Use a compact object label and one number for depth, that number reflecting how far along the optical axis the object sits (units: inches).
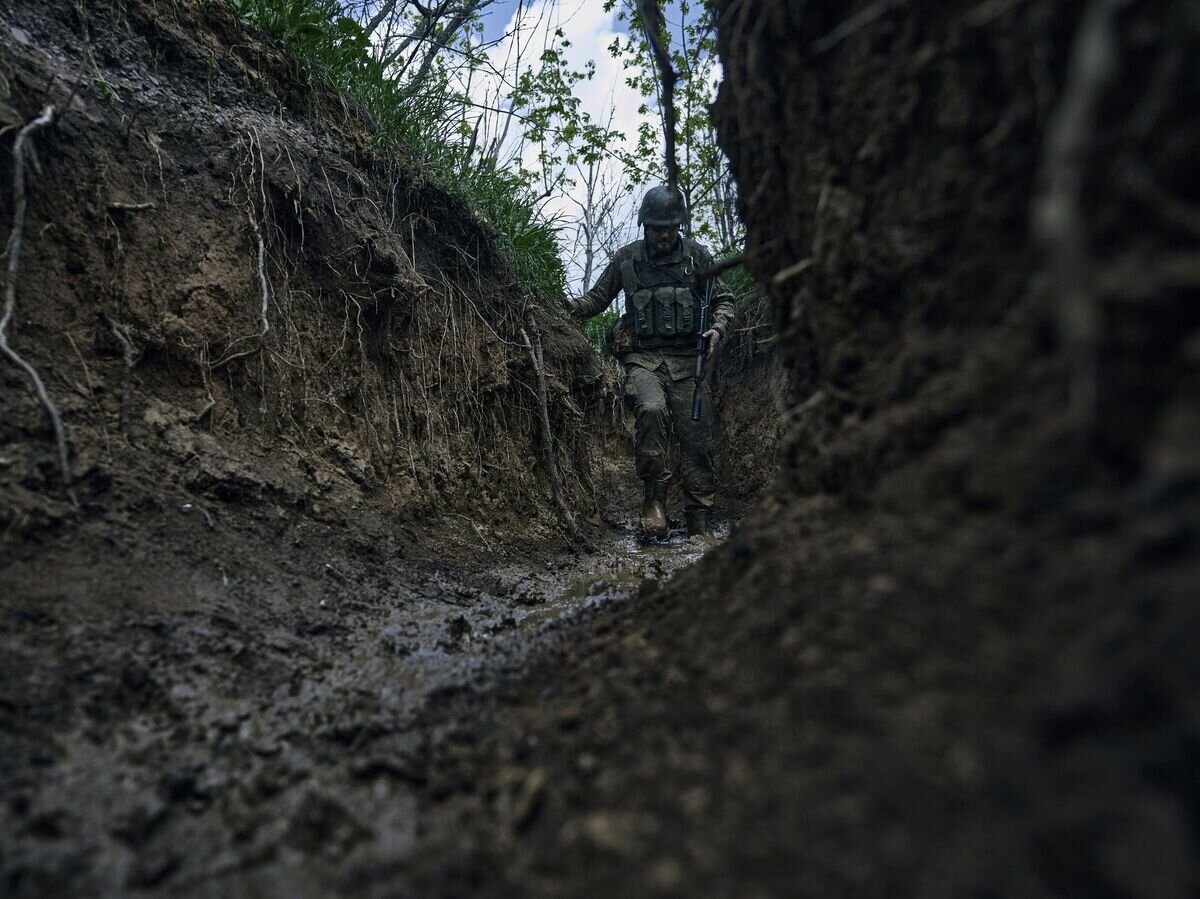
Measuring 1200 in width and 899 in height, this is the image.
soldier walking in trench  221.0
